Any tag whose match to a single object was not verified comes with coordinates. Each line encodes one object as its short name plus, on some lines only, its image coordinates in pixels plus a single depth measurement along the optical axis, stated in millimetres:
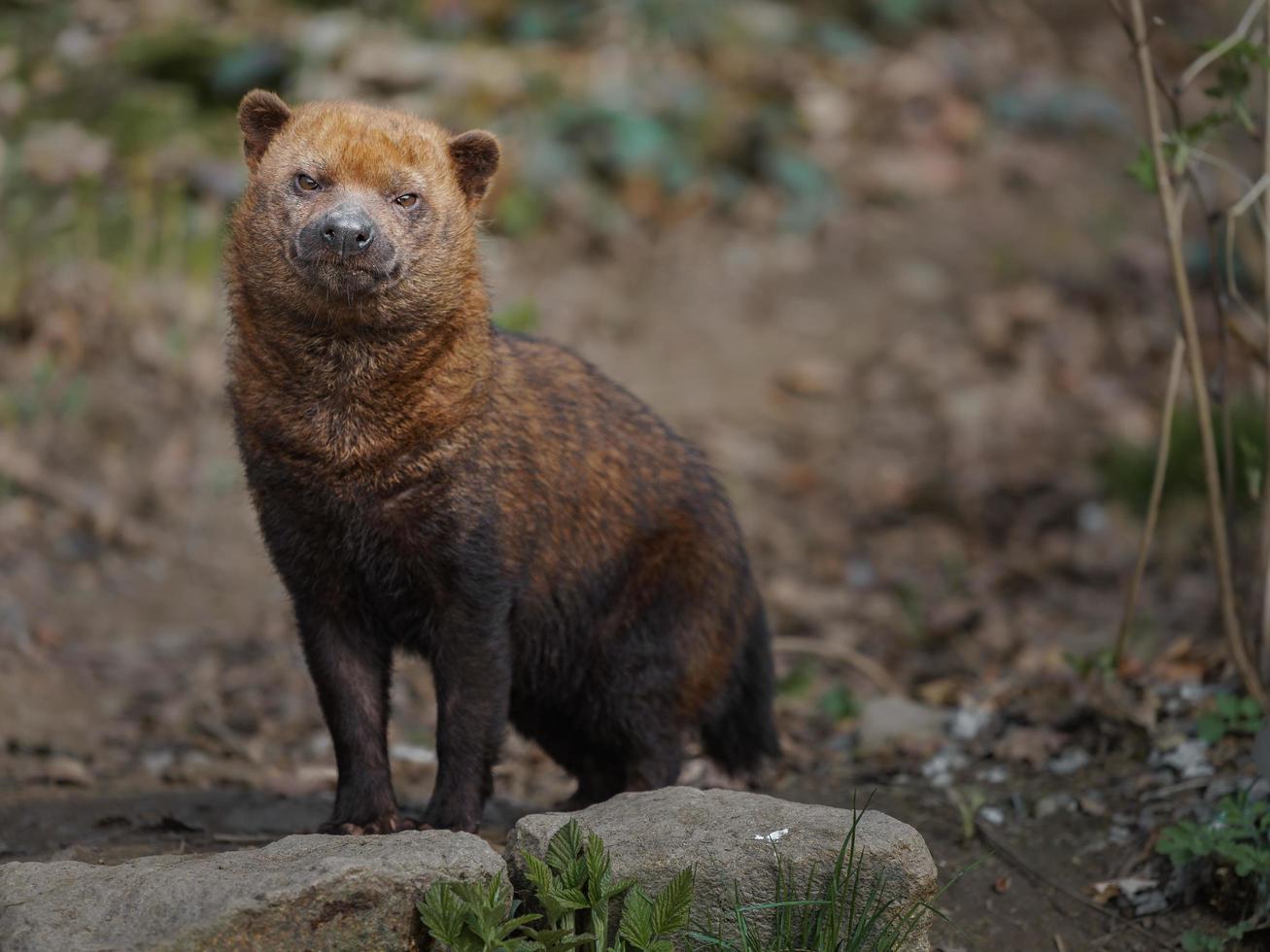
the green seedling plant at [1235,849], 8062
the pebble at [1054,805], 9859
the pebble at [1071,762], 10437
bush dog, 8391
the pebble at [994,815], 9789
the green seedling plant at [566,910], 6723
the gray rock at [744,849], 7234
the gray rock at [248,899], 6566
